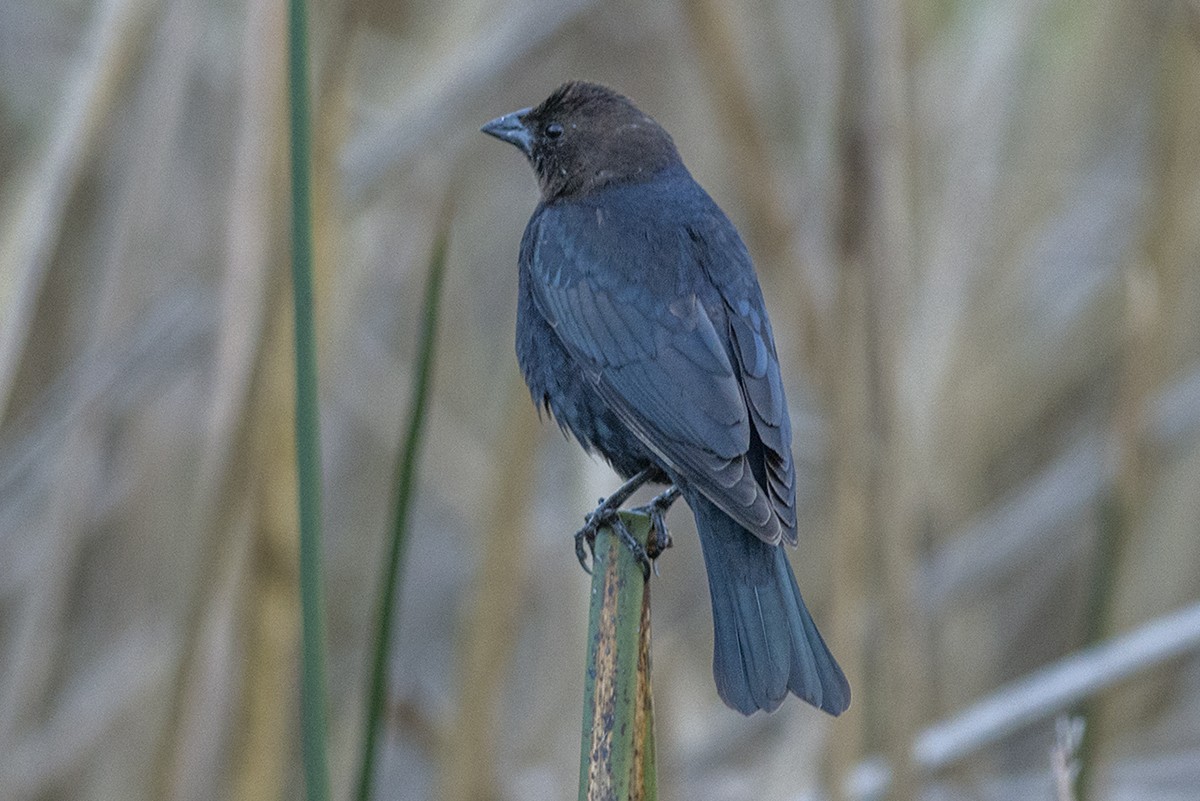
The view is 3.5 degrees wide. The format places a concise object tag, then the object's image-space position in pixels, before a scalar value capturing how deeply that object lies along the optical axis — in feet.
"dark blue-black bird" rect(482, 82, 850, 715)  14.55
